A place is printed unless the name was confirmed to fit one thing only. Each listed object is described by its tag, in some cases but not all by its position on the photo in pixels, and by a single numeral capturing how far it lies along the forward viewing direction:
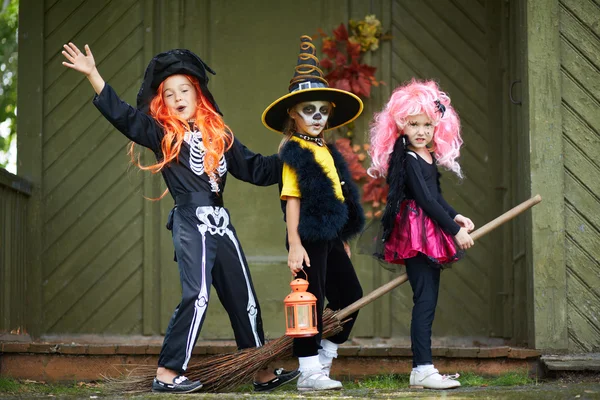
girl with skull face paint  4.91
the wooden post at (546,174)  5.77
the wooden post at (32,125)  7.12
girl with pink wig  4.97
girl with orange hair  4.79
